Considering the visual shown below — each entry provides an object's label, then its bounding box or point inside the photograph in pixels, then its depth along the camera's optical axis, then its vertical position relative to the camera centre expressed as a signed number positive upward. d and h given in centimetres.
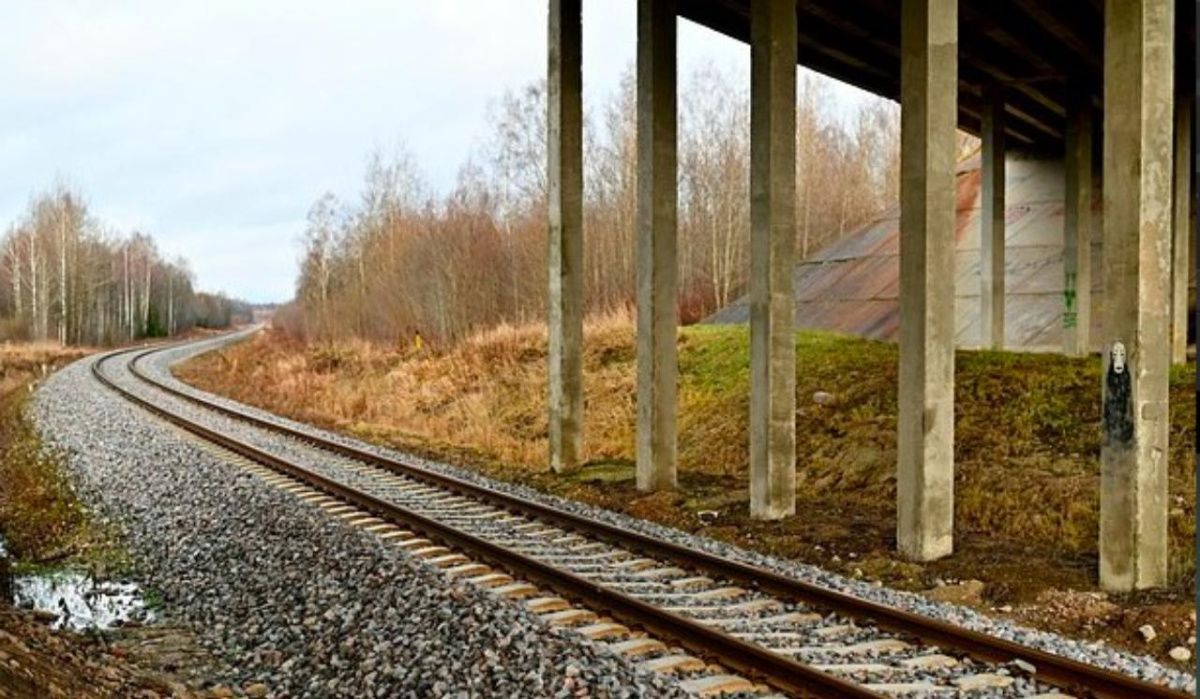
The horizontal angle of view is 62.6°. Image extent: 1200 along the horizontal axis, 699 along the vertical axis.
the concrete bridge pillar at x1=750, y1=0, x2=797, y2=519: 1001 +71
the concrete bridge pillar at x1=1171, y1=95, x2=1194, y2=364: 1731 +164
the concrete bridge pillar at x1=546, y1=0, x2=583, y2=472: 1332 +115
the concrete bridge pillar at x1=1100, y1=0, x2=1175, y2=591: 731 +21
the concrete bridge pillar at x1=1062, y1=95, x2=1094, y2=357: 1758 +170
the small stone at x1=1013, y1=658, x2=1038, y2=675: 528 -184
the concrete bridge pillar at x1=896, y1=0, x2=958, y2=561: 828 +19
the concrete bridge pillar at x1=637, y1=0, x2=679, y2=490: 1184 +92
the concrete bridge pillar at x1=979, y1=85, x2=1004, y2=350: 1942 +145
